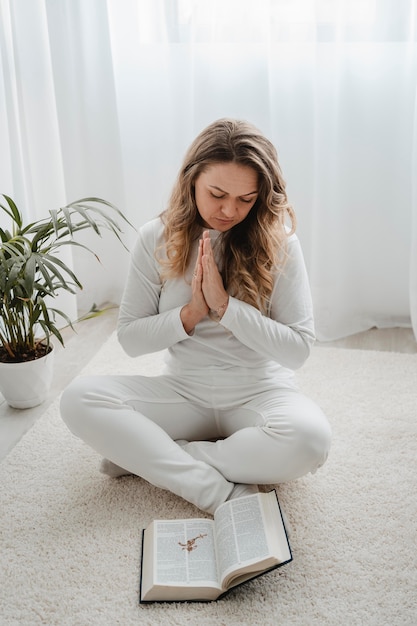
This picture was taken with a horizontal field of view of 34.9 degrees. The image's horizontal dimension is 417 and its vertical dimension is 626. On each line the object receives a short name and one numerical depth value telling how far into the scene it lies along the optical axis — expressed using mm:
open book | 1286
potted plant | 1806
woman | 1509
